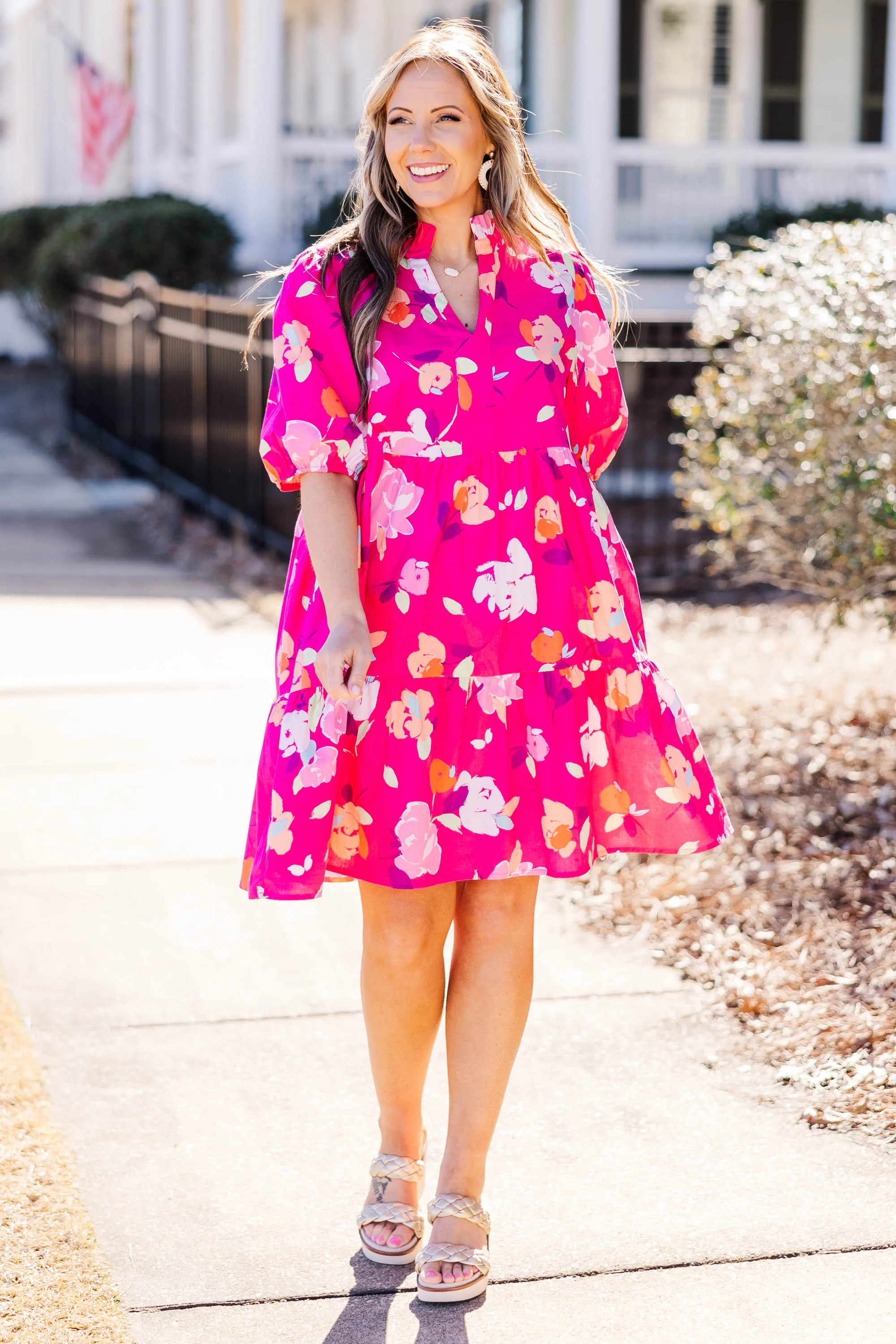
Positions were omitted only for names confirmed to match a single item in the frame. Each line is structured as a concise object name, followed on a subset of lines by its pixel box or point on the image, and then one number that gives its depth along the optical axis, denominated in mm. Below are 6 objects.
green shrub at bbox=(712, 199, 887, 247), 13141
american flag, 17469
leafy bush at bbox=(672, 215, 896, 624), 5051
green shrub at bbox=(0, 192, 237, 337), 13508
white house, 13852
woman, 2648
